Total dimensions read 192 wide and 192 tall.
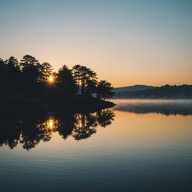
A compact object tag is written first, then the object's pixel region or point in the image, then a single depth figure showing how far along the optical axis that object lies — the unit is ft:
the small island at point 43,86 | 326.28
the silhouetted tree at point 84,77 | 444.55
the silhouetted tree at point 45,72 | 419.74
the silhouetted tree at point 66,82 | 402.52
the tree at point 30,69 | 364.58
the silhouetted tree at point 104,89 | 505.58
